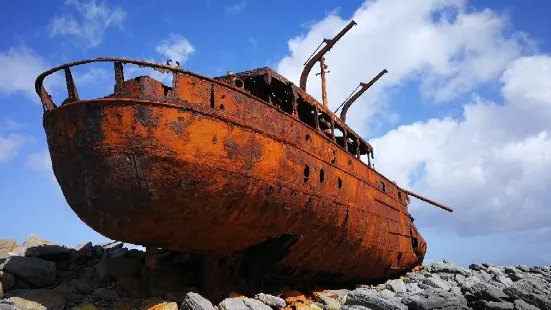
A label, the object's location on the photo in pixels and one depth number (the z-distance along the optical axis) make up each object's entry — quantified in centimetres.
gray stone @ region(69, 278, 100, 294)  647
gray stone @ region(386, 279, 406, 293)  1032
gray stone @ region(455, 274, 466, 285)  1207
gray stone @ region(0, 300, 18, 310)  529
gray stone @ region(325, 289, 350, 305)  786
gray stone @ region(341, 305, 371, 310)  655
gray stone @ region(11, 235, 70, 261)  763
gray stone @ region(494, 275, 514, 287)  1141
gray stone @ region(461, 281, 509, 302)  768
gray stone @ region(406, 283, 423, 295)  1000
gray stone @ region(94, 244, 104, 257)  839
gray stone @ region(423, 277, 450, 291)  1034
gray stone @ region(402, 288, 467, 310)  713
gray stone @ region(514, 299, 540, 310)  713
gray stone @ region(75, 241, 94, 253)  847
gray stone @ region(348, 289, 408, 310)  667
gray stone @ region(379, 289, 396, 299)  933
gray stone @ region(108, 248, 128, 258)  780
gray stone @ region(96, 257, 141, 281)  683
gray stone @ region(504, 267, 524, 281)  1309
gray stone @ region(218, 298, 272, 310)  565
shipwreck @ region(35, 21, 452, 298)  528
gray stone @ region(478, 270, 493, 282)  1242
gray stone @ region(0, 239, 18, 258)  867
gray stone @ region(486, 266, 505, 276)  1372
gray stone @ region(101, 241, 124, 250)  921
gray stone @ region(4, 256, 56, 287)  673
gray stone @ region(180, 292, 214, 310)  538
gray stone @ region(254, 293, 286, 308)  639
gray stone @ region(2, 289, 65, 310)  573
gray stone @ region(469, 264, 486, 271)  1563
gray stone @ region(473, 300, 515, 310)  711
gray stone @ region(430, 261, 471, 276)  1388
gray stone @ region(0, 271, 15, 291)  651
